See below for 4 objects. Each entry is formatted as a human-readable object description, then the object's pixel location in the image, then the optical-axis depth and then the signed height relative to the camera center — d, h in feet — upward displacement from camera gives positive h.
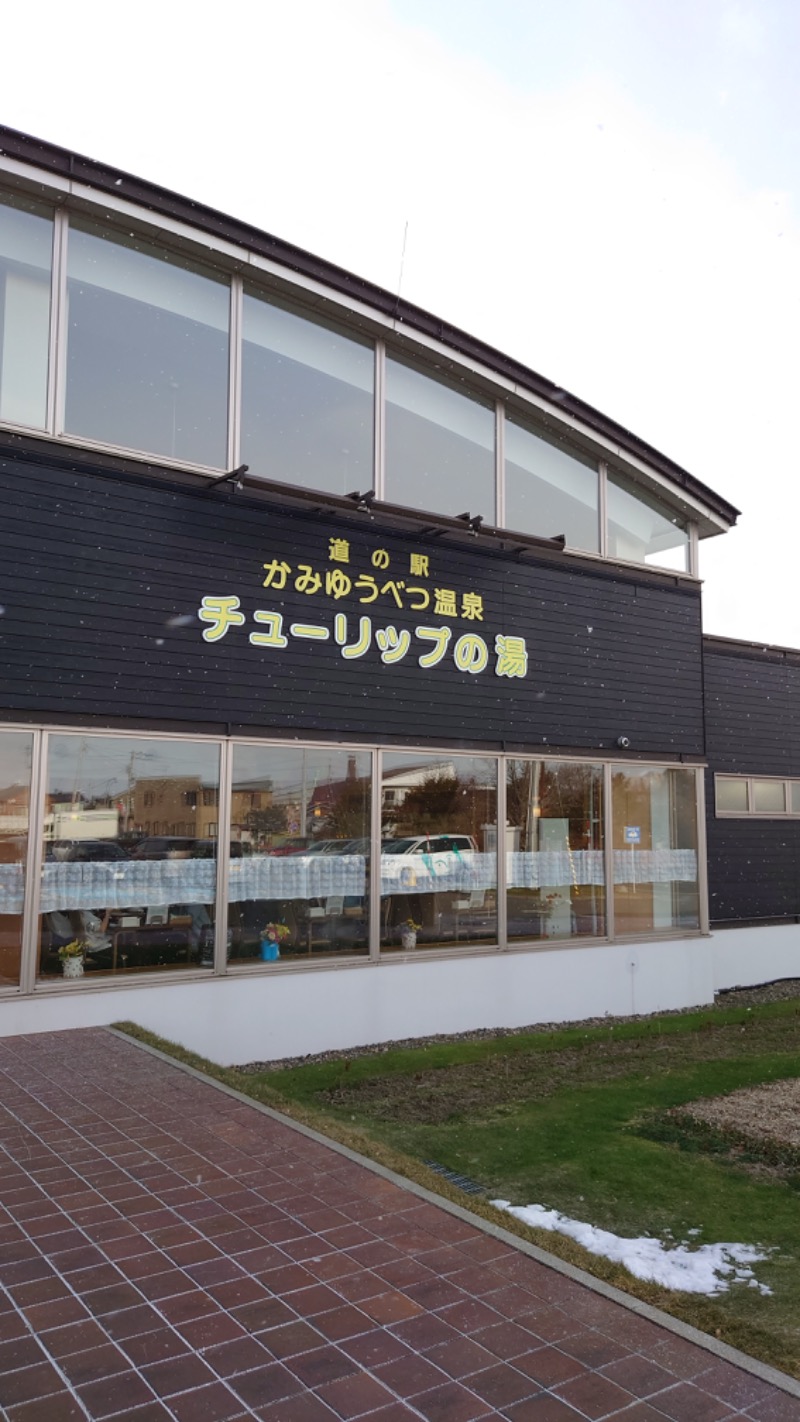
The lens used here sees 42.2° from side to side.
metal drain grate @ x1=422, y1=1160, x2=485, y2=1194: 18.12 -6.10
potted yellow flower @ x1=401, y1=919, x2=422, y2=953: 30.32 -2.76
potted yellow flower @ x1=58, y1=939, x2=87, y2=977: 24.22 -2.82
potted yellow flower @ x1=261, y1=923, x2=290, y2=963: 27.50 -2.69
